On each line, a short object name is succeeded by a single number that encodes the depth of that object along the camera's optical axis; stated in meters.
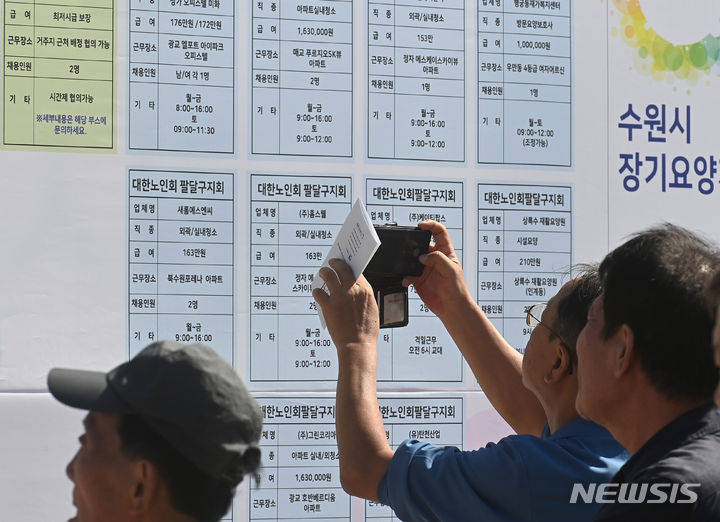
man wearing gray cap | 6.81
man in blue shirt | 7.18
